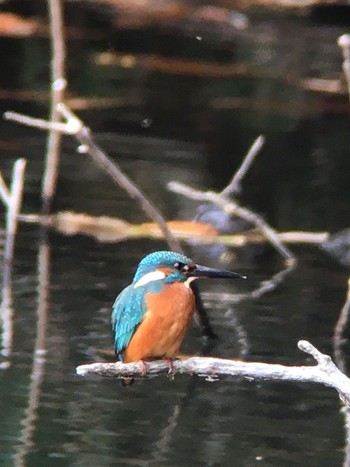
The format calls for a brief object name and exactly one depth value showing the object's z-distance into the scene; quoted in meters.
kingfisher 8.13
